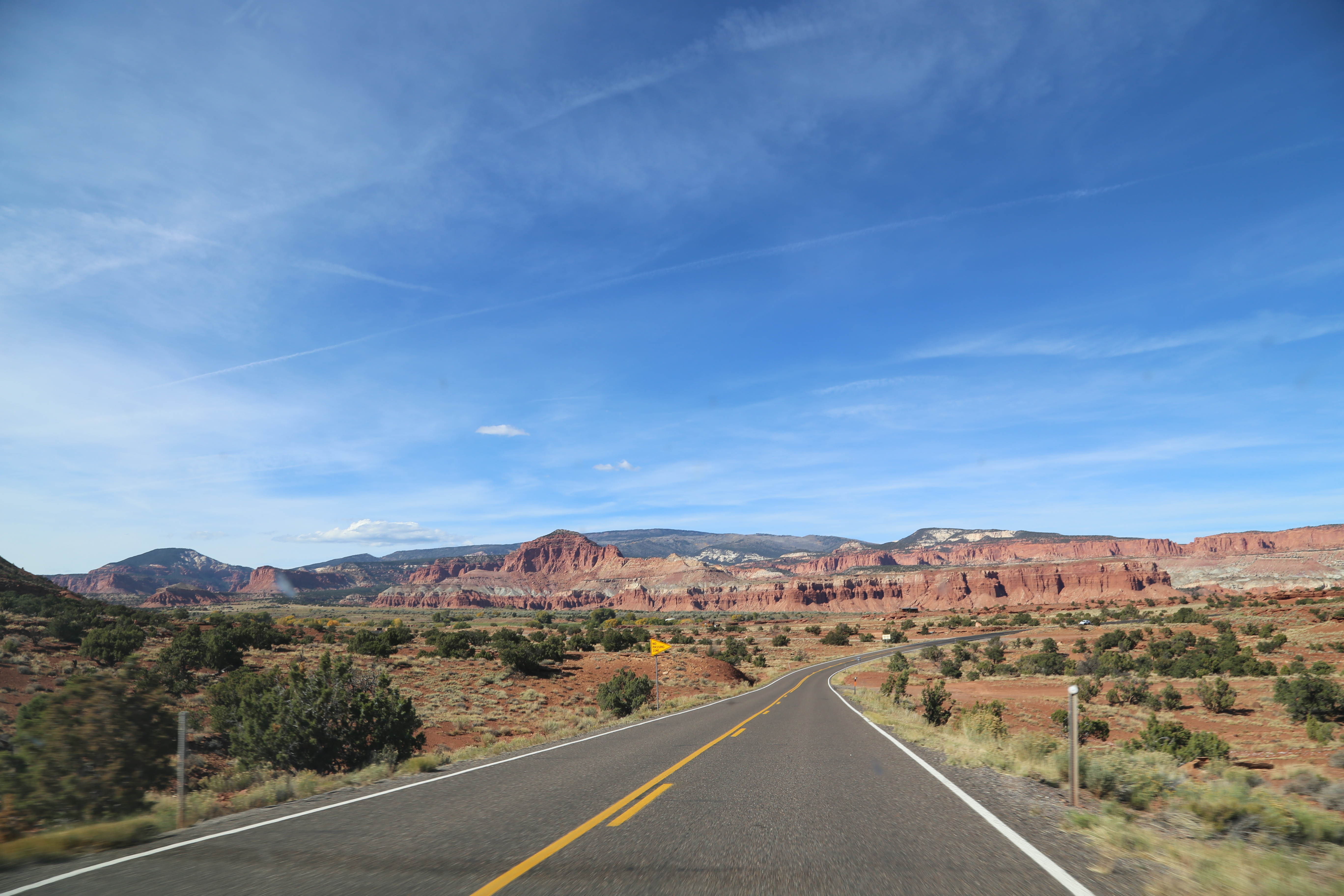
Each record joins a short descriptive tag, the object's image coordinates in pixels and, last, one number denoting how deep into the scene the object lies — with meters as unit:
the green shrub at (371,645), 42.16
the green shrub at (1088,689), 31.80
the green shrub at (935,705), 21.27
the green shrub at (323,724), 14.00
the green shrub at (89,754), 7.93
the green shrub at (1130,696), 29.44
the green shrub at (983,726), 15.42
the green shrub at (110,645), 33.31
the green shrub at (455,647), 43.47
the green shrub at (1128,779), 8.00
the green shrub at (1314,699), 22.77
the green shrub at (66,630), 38.56
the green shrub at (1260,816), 6.21
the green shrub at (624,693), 28.27
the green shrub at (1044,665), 42.19
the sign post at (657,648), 25.09
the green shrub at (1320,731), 19.42
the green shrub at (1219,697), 25.81
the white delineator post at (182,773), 7.55
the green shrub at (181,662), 28.41
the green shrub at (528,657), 39.03
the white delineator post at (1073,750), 6.77
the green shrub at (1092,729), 21.94
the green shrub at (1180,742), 17.17
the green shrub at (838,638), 82.19
